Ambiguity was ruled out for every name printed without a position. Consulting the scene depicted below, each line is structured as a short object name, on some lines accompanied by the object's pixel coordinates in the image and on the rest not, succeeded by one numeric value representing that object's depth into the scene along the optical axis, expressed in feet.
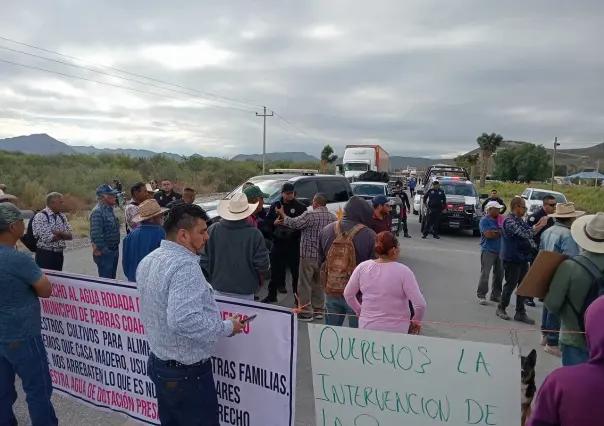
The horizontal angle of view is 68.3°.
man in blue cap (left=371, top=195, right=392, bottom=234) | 18.19
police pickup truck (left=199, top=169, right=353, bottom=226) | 29.09
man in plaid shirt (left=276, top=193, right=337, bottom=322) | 19.92
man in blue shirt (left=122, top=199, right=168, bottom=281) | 15.06
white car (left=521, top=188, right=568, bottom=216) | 58.23
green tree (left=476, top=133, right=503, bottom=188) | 216.95
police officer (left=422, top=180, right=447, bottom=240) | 46.75
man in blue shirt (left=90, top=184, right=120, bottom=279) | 19.44
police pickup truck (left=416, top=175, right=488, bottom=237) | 49.44
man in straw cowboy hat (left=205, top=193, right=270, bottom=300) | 14.71
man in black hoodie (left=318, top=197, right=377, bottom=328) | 14.11
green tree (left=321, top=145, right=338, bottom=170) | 260.01
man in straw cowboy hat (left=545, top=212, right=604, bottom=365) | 10.78
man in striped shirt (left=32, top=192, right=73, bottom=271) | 18.25
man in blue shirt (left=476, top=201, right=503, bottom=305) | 22.76
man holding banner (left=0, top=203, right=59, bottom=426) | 9.92
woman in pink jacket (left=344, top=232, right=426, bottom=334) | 11.03
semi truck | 102.17
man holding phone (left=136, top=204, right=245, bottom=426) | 7.43
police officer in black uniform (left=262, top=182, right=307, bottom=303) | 22.77
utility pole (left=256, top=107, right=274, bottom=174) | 161.68
